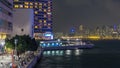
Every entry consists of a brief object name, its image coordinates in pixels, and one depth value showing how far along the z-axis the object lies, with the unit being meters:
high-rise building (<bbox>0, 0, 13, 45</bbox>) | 45.99
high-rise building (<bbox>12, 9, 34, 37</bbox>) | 68.82
